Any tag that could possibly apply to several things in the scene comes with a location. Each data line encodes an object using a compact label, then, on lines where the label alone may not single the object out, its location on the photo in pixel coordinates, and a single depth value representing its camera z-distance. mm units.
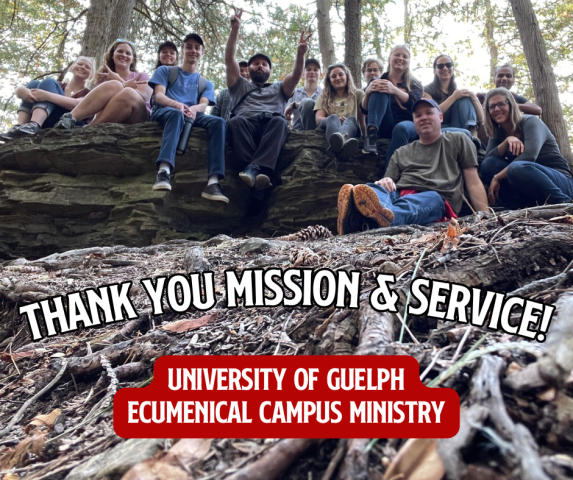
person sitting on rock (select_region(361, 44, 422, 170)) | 5375
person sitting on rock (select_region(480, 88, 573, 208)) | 4301
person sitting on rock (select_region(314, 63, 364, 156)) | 5746
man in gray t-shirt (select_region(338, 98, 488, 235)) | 4035
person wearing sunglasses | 5754
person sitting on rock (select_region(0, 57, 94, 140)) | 5891
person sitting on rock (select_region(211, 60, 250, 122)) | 6324
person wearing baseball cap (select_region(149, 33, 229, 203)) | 5203
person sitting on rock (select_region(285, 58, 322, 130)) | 6687
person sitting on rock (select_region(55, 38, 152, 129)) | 5910
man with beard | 5520
